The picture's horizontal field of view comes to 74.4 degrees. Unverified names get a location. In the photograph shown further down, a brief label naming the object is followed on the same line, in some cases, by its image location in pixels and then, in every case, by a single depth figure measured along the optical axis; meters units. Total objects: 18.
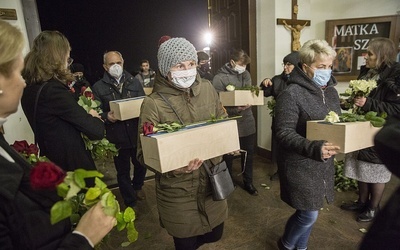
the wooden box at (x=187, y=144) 1.31
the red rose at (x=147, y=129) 1.38
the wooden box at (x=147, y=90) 3.44
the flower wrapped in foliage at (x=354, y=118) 1.58
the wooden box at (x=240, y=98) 2.79
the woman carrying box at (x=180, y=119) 1.57
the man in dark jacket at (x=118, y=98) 2.76
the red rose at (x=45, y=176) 0.70
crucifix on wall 3.71
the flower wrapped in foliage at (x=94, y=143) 2.03
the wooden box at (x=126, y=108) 2.36
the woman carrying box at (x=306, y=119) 1.66
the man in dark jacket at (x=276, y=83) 3.01
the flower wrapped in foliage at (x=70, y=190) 0.71
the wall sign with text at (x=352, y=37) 3.83
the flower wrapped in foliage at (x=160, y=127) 1.38
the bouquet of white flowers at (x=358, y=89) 2.21
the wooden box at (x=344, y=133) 1.51
